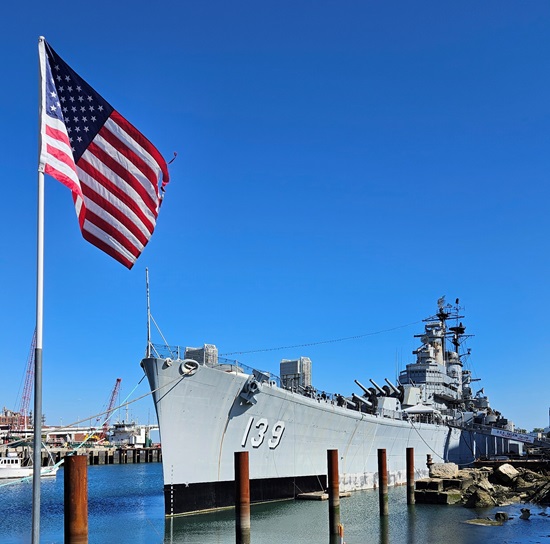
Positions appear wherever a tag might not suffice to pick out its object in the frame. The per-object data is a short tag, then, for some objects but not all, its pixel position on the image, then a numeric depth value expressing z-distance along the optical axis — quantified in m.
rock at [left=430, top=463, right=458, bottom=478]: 34.09
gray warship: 22.91
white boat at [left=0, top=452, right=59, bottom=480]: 55.31
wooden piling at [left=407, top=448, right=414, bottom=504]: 28.55
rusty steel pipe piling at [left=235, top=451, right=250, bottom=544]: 16.92
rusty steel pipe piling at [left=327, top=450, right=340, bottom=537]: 20.66
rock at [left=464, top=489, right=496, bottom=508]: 29.17
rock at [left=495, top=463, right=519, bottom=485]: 36.22
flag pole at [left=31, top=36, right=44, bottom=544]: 7.25
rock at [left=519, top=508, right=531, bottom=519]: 26.17
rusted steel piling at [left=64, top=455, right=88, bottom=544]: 8.71
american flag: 7.81
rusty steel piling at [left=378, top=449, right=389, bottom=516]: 24.48
